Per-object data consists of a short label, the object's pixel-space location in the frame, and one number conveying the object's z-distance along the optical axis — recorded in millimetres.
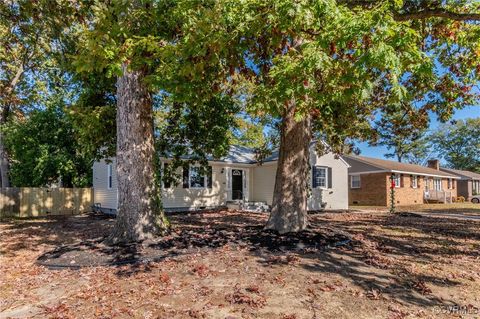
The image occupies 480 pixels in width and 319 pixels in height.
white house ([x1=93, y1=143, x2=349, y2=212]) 17609
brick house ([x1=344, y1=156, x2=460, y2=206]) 26094
